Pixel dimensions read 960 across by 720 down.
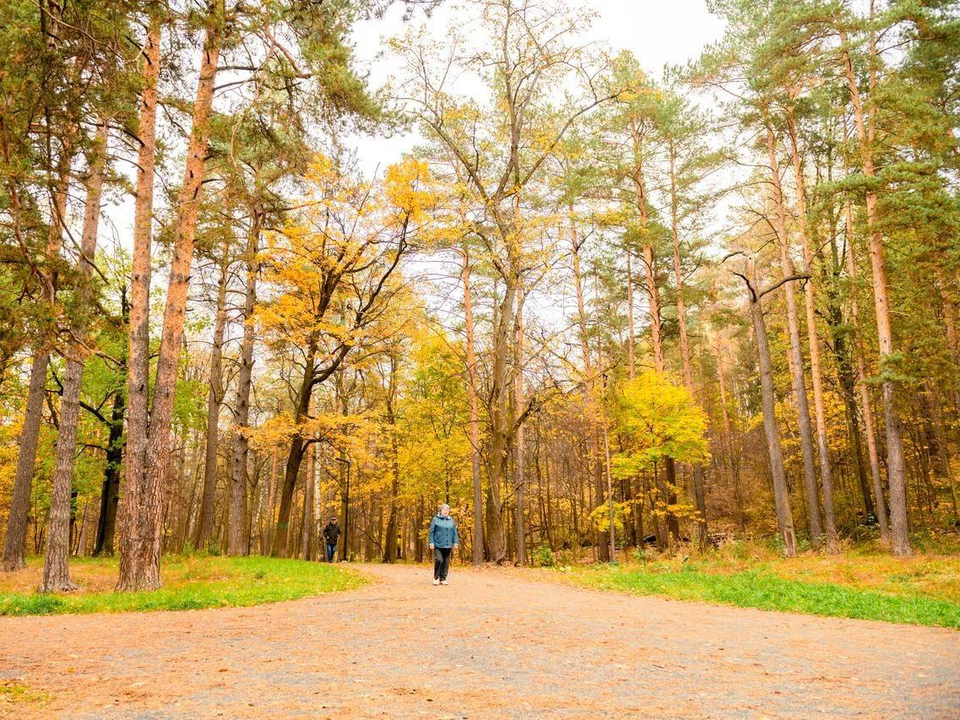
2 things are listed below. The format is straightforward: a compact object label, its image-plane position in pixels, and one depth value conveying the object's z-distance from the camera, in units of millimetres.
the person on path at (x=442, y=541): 12109
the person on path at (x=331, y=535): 20047
